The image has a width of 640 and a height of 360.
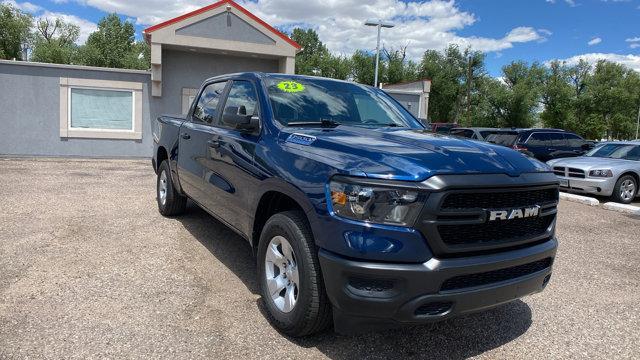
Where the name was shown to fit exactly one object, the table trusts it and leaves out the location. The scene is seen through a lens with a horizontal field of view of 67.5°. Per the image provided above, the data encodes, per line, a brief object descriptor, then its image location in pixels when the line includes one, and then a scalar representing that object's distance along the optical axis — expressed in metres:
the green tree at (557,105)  66.31
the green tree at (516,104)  61.28
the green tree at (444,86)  62.03
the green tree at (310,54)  65.34
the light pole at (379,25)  21.57
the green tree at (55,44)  56.25
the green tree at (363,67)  64.75
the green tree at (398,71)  63.91
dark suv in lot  14.78
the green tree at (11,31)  50.53
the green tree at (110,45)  59.62
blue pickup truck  2.66
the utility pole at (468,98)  43.06
